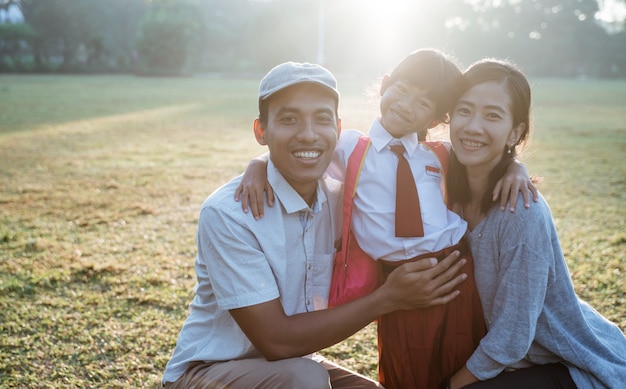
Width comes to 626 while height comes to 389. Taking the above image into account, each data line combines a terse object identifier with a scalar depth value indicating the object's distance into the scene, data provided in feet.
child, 7.70
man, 6.80
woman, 6.87
